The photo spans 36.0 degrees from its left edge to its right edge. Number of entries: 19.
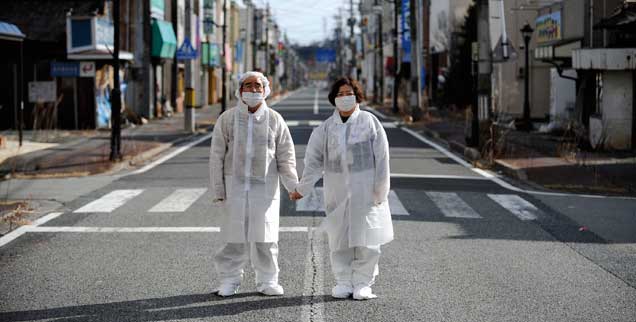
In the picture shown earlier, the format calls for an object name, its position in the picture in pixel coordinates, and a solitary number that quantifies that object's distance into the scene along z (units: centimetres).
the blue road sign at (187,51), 3105
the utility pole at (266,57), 9912
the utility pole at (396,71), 4953
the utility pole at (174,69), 4769
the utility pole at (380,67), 6317
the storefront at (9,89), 3203
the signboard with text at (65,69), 3200
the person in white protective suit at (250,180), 793
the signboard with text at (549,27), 3322
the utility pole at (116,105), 2119
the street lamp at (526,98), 3281
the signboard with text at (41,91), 3098
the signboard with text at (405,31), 7262
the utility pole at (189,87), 3108
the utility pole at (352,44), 11619
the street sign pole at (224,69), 4125
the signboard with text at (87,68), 3219
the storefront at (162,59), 4194
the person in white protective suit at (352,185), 789
